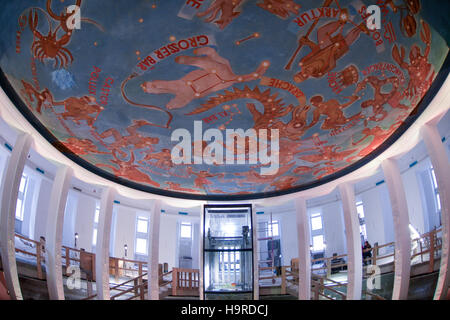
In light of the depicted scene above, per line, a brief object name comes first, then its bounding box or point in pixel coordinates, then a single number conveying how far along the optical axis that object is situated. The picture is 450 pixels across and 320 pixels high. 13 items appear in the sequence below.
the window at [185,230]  26.86
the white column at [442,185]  10.82
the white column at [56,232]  12.93
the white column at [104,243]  15.08
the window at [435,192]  18.27
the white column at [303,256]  16.69
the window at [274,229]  26.27
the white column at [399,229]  12.88
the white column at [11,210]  10.80
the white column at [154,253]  16.55
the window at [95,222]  23.48
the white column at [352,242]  15.14
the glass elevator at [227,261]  16.53
